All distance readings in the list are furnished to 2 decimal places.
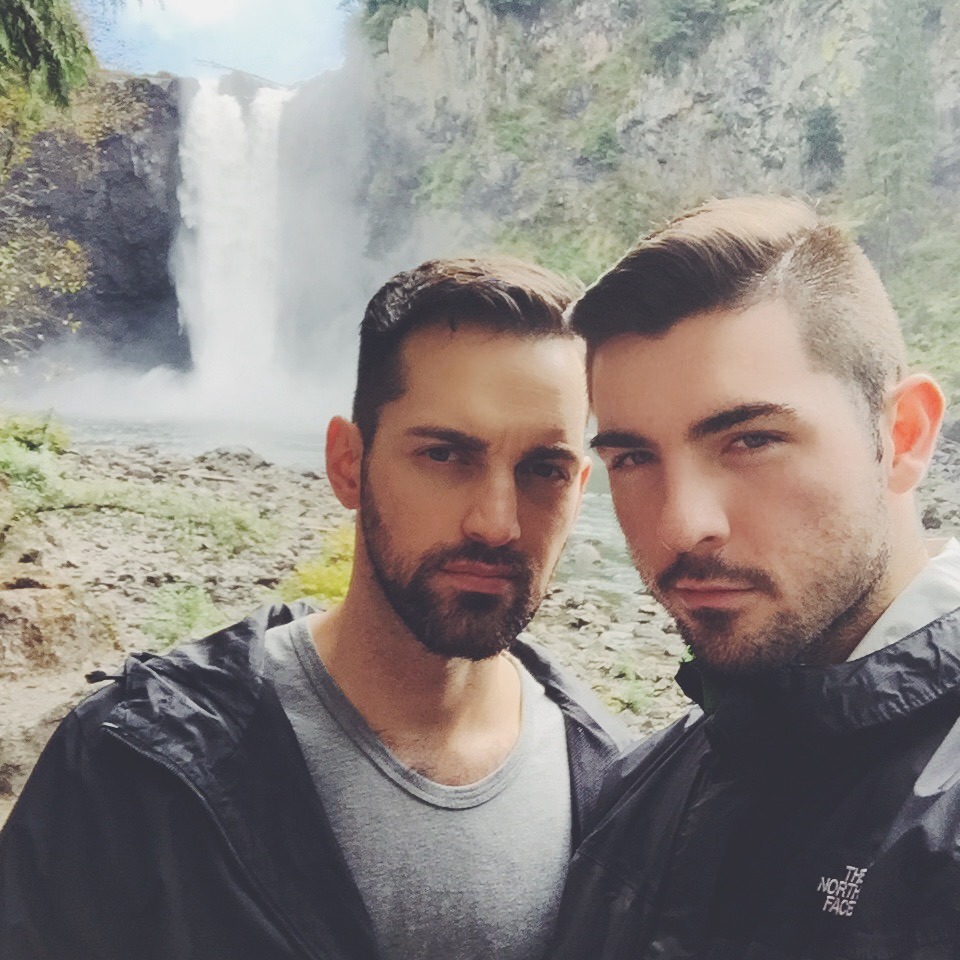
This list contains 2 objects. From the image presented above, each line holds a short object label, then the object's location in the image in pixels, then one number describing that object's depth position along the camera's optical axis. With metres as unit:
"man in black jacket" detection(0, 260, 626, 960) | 1.06
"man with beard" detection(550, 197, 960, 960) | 0.72
